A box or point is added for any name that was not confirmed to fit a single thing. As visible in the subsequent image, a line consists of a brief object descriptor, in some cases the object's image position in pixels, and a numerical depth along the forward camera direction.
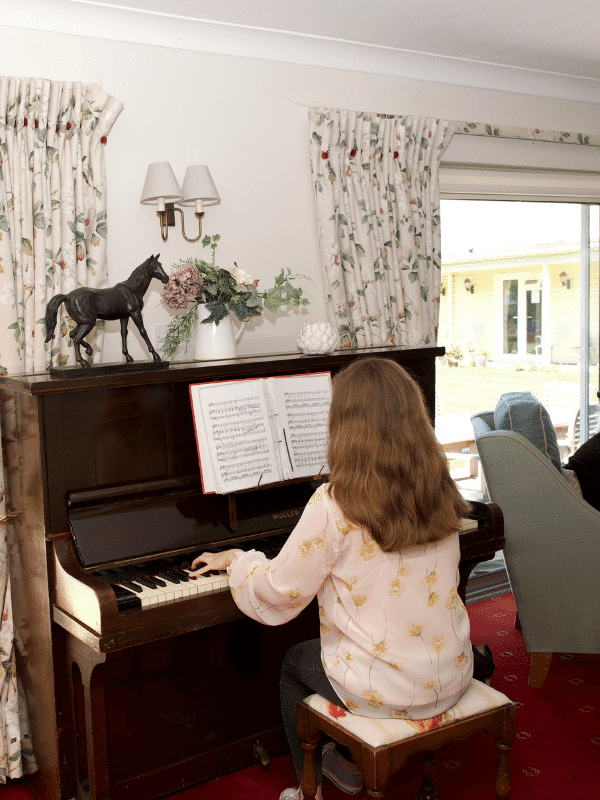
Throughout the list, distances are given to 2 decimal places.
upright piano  2.04
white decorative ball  2.77
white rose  2.61
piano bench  1.76
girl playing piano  1.78
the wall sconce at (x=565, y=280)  4.52
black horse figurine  2.29
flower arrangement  2.54
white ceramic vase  2.64
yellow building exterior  4.15
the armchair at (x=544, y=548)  2.83
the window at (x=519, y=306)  4.13
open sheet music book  2.33
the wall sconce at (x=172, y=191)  2.75
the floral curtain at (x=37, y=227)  2.49
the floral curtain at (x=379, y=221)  3.24
